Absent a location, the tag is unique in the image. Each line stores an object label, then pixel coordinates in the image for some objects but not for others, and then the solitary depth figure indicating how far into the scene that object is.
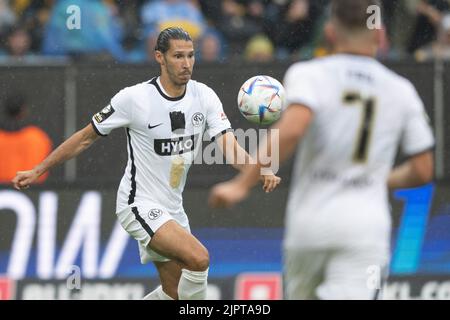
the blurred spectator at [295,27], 12.48
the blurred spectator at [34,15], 12.46
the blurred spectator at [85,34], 11.87
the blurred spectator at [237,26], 12.71
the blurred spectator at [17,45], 12.20
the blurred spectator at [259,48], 12.39
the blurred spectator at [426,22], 12.58
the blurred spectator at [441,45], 12.30
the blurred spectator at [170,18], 12.30
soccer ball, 8.32
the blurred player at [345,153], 5.06
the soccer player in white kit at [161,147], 7.90
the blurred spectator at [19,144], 11.06
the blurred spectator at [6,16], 12.68
